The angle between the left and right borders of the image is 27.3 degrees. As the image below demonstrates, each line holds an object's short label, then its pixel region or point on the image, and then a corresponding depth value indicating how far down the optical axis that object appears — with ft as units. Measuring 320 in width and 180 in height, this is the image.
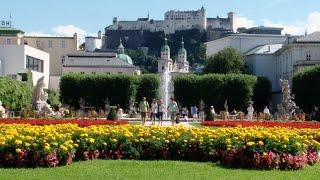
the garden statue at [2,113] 131.58
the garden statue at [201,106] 192.75
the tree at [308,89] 190.29
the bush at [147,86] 216.74
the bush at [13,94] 177.47
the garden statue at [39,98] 138.24
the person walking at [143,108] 112.78
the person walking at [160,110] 121.61
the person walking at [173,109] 112.68
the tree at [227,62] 270.87
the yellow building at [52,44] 311.88
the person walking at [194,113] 167.53
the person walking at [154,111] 124.36
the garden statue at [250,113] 148.46
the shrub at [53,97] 226.89
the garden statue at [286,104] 151.94
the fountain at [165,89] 228.02
